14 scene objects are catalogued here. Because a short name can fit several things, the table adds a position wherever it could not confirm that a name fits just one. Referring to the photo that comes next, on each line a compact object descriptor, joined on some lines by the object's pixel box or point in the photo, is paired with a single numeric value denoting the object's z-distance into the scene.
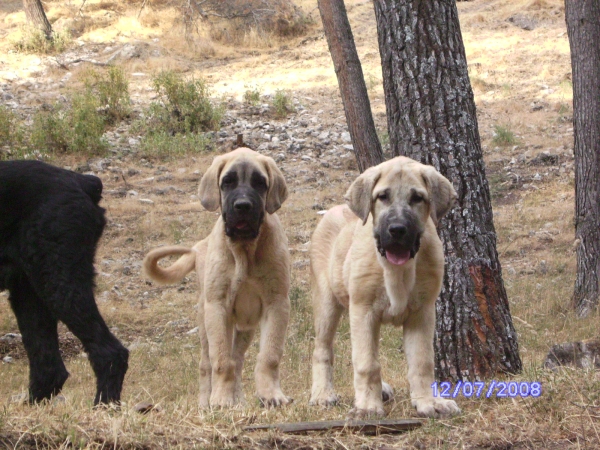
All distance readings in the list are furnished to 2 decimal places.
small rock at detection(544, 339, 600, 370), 5.37
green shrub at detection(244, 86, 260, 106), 18.58
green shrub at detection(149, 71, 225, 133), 16.94
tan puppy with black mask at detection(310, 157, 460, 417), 3.97
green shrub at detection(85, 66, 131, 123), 17.67
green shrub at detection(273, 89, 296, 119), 18.05
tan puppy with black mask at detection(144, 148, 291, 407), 4.74
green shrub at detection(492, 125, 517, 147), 15.89
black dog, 4.63
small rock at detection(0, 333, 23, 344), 8.69
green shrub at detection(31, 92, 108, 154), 15.51
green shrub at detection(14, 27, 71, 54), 21.78
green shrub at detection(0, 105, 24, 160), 14.62
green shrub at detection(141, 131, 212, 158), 15.82
